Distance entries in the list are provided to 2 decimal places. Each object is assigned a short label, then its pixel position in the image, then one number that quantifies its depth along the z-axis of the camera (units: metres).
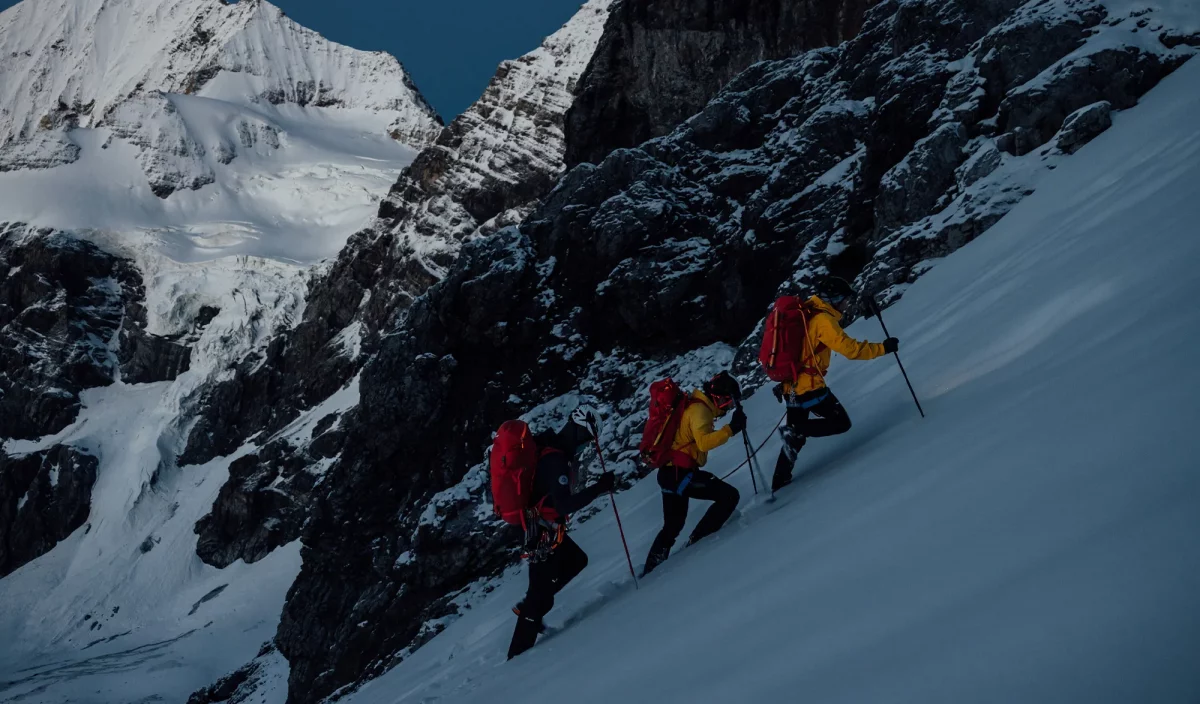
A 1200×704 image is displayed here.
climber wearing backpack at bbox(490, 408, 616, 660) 7.92
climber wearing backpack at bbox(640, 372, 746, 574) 7.96
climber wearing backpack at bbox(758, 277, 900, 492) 7.87
